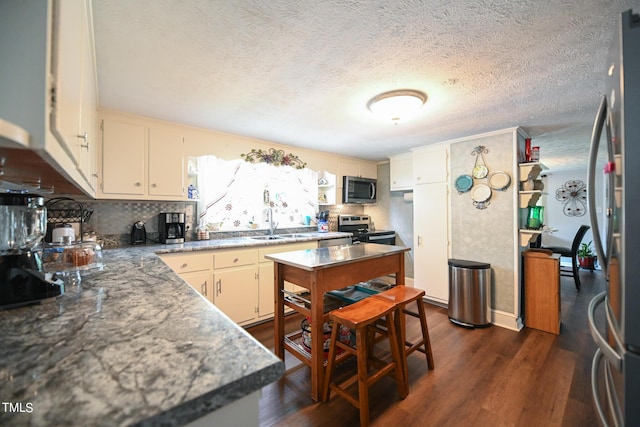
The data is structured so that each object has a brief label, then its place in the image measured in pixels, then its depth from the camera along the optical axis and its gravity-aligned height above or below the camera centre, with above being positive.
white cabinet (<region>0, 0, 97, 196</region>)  0.56 +0.33
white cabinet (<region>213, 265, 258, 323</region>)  2.72 -0.80
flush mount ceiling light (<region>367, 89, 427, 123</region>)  2.06 +0.91
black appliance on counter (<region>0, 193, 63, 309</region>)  0.96 -0.13
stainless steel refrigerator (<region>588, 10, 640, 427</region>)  0.80 -0.04
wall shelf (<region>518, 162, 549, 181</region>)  2.86 +0.50
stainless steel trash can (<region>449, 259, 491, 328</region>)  2.93 -0.91
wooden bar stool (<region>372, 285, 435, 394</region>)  1.89 -0.75
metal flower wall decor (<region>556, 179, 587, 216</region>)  6.01 +0.38
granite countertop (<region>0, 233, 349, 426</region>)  0.45 -0.32
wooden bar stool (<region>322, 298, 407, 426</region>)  1.56 -0.85
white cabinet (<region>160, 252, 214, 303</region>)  2.48 -0.48
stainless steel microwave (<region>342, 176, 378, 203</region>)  4.39 +0.45
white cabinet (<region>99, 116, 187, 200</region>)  2.45 +0.57
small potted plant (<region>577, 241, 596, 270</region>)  5.51 -0.93
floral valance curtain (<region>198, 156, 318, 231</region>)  3.27 +0.33
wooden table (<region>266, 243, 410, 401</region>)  1.83 -0.46
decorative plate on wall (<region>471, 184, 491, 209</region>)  3.09 +0.22
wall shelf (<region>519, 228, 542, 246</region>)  2.93 -0.25
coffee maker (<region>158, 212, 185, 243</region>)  2.81 -0.10
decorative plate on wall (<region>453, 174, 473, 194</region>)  3.23 +0.39
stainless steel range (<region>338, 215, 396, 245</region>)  4.06 -0.26
